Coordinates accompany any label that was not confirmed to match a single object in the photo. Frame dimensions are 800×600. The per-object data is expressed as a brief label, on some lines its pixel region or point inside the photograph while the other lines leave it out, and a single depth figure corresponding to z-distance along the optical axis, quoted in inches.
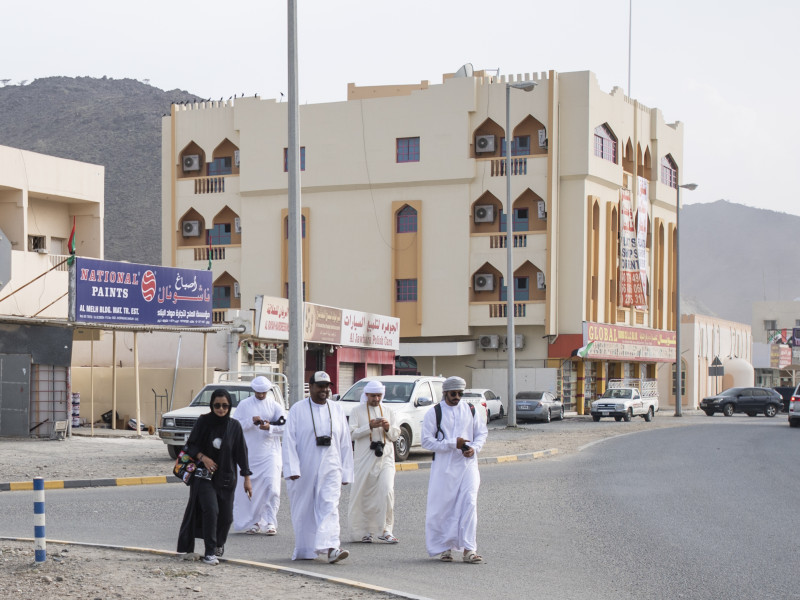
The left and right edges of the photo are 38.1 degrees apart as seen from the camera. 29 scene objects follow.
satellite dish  2458.2
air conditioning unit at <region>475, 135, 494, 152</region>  2303.2
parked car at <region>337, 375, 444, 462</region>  914.7
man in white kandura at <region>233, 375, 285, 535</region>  489.4
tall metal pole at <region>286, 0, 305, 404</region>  760.3
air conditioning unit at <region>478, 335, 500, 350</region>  2306.8
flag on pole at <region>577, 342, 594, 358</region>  2244.1
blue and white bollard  347.6
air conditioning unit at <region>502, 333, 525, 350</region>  2311.8
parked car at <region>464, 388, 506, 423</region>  1832.6
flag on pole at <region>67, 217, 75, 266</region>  1031.0
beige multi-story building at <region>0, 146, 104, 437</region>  1066.1
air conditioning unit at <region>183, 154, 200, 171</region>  2534.4
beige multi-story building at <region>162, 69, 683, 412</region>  2278.5
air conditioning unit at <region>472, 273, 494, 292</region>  2298.2
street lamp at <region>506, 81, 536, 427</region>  1466.5
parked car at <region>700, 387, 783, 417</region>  2255.2
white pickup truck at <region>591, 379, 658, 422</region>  1946.4
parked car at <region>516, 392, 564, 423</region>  1907.0
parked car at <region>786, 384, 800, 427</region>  1614.2
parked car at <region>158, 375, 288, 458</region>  844.0
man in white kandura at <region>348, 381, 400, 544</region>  467.2
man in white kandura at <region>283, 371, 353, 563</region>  409.4
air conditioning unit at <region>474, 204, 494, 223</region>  2309.3
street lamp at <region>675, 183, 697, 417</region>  2196.1
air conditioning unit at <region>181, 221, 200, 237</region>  2529.5
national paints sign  1056.8
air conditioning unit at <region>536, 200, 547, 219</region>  2285.9
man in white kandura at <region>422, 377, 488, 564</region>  419.5
